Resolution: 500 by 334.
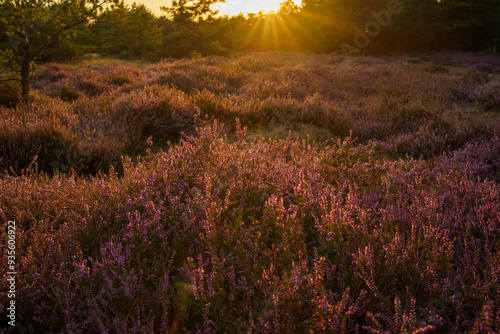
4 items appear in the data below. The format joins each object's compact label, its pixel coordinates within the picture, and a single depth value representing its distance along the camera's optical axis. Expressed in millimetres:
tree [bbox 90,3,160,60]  27125
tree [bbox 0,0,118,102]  5199
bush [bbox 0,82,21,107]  5794
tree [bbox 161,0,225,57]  25453
